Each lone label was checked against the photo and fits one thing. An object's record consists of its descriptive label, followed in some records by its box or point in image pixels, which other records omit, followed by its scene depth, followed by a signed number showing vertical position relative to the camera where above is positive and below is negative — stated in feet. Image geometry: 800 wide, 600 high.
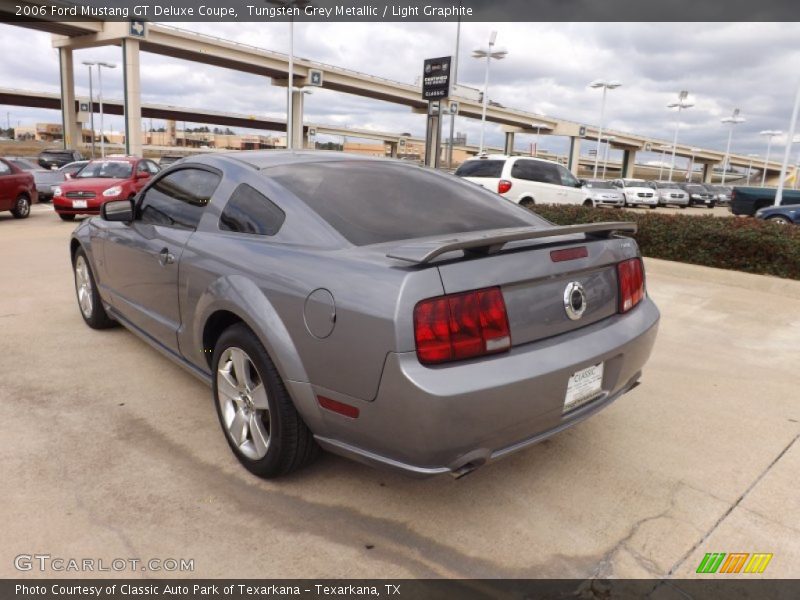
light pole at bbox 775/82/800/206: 54.09 +2.93
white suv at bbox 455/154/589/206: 47.14 -0.49
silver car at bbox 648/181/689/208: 111.55 -2.72
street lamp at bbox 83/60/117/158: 167.32 +22.58
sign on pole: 105.29 +15.29
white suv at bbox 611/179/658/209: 99.40 -2.62
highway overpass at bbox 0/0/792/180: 134.62 +23.93
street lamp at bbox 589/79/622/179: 168.96 +25.10
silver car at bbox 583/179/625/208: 88.07 -2.67
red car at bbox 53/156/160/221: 43.24 -2.93
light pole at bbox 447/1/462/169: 132.16 +10.35
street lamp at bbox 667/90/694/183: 194.12 +26.77
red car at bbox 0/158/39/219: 43.50 -3.46
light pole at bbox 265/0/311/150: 87.51 +22.09
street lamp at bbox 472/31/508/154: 118.62 +22.48
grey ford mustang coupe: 7.26 -1.99
